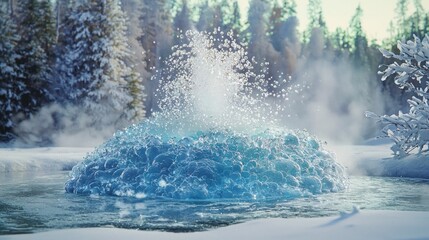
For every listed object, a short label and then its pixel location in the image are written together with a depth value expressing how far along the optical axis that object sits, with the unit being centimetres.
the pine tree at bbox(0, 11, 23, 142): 2936
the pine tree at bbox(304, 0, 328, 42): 7156
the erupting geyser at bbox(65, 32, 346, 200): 1201
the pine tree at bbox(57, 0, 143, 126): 3066
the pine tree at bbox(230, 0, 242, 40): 6135
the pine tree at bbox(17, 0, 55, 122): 3095
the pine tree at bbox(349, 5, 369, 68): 5503
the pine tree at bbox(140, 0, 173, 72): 4532
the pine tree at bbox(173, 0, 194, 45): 5119
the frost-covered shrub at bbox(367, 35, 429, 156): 953
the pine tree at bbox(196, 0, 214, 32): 5438
